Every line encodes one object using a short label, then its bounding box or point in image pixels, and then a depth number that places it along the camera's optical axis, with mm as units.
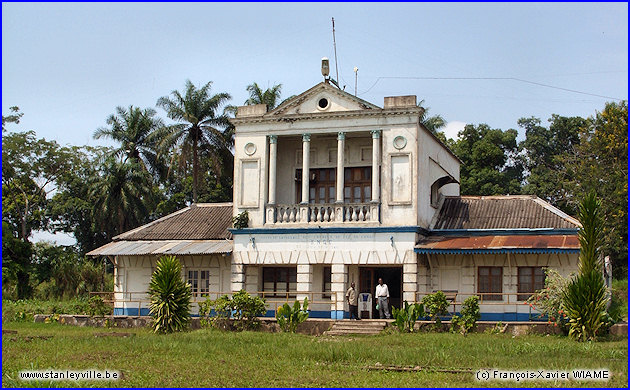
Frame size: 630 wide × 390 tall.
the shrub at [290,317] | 22891
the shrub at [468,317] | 22094
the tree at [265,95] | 44969
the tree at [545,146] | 46969
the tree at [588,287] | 19344
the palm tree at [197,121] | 43406
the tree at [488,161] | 46938
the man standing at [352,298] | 24500
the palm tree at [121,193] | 44625
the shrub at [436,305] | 22672
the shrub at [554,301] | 21250
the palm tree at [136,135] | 46531
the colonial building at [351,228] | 24984
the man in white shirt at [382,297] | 24297
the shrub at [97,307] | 27062
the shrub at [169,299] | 22328
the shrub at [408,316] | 22234
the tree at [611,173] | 37094
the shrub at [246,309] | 23484
